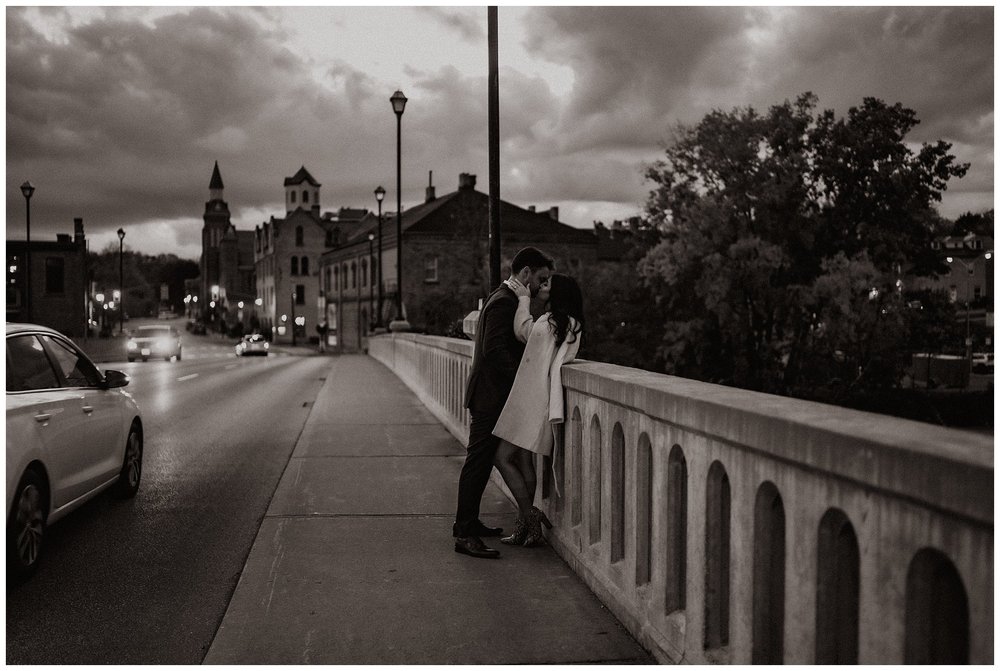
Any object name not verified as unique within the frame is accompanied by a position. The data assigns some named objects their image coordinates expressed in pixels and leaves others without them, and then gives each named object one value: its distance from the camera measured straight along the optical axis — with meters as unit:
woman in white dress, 5.47
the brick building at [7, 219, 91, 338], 60.16
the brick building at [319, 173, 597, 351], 55.81
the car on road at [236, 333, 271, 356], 57.44
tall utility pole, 11.62
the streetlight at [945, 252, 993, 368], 71.35
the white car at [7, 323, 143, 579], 5.18
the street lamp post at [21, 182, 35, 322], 37.91
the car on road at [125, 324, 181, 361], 40.03
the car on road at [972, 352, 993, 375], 72.75
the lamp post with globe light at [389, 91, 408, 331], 28.94
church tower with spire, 157.00
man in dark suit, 5.70
